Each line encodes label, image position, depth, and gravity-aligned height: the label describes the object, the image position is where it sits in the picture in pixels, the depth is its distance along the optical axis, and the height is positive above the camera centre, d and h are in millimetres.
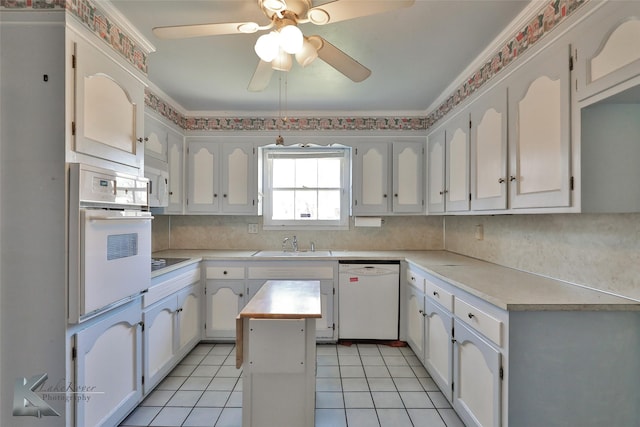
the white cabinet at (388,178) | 3291 +408
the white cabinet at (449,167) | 2436 +446
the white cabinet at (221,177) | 3299 +412
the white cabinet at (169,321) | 2078 -866
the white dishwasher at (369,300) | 2980 -849
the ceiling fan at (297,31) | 1179 +809
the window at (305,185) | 3592 +359
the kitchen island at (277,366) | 1587 -818
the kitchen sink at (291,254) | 3088 -420
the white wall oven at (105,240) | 1405 -139
